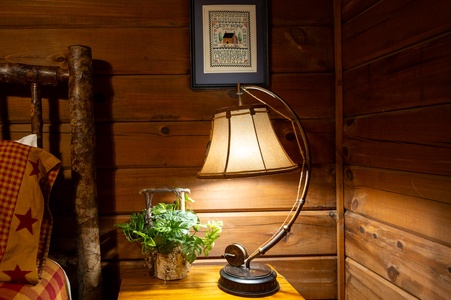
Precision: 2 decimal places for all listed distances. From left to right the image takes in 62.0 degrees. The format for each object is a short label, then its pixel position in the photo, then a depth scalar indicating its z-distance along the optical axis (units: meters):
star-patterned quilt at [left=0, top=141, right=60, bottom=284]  1.03
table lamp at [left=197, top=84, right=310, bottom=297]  1.11
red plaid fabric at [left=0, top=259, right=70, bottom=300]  0.98
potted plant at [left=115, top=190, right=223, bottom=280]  1.22
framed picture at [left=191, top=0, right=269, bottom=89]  1.50
